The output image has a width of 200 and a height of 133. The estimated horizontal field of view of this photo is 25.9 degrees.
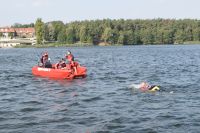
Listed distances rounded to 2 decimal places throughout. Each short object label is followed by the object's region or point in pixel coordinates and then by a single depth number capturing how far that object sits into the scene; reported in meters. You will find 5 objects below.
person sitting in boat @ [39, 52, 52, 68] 35.31
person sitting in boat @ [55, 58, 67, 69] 33.86
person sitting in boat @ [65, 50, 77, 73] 32.59
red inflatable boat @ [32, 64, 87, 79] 32.68
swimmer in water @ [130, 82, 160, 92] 25.54
